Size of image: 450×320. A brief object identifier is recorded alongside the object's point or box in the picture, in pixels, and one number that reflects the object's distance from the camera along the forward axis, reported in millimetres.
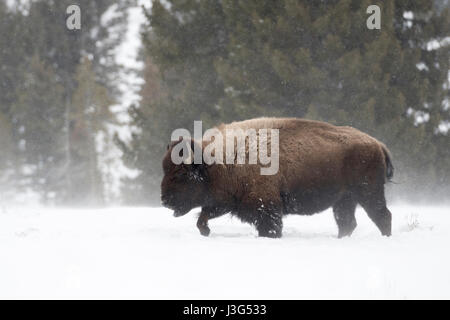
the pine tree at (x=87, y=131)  49187
